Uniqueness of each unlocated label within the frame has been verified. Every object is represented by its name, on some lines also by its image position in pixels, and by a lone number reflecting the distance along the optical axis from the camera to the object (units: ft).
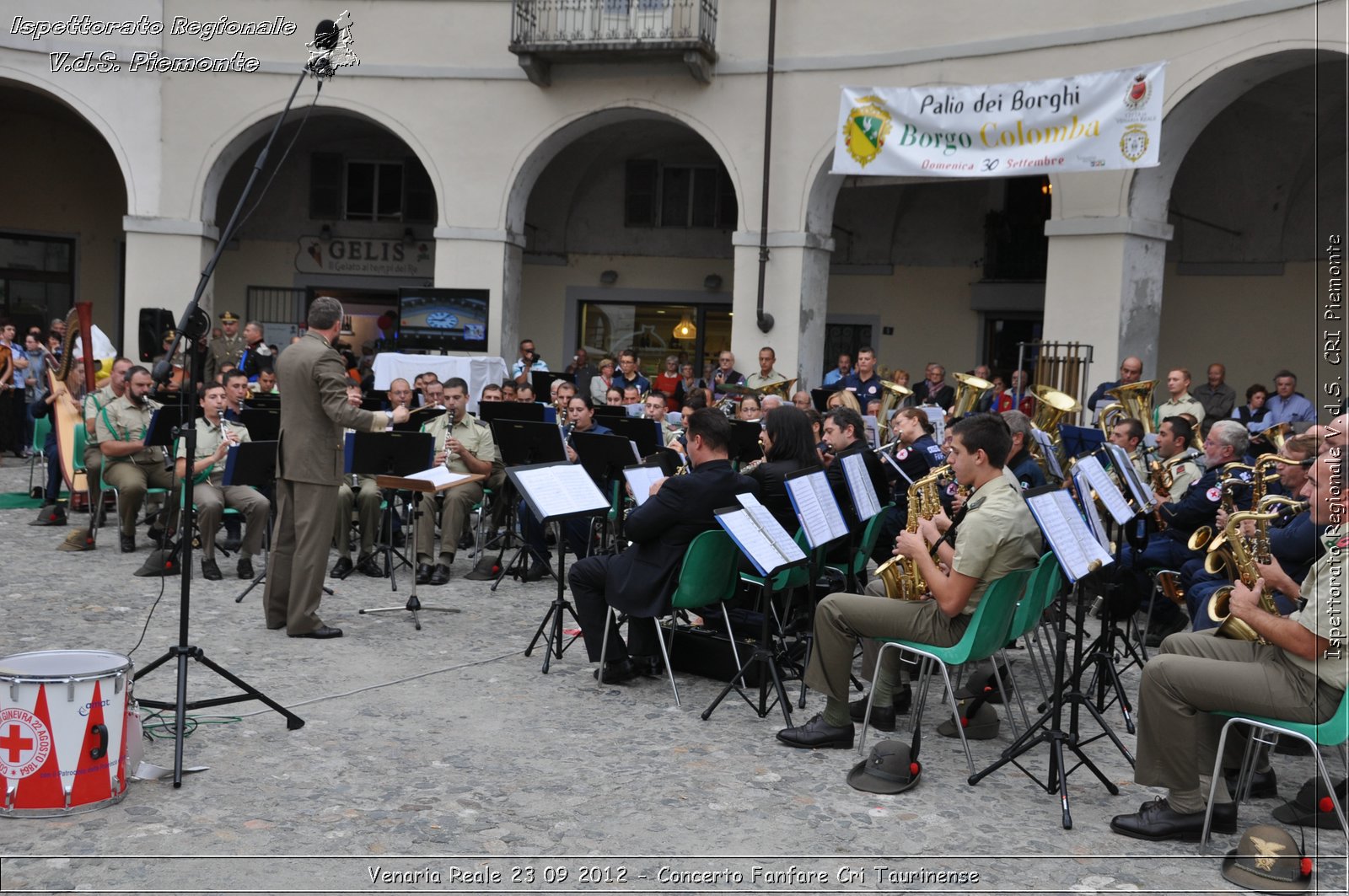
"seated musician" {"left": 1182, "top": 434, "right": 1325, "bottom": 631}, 18.35
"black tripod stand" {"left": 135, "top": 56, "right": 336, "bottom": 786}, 16.12
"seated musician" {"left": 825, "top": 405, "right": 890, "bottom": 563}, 25.39
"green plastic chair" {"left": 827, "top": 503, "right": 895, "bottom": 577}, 24.62
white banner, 41.09
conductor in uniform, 23.29
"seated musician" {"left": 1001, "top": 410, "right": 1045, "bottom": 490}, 25.16
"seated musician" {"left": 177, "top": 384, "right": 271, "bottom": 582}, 30.01
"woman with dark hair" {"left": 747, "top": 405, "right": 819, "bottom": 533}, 23.73
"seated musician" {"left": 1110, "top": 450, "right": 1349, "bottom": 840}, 14.08
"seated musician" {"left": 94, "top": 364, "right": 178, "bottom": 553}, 31.94
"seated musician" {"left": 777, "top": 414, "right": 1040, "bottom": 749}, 16.81
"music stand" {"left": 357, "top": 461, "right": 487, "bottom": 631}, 25.82
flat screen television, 54.29
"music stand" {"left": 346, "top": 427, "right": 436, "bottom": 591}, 27.50
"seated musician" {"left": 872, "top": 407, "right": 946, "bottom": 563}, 26.45
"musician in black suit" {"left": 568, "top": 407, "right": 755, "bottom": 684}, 20.68
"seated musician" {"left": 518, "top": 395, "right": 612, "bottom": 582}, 29.35
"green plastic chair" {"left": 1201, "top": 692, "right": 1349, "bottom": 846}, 14.12
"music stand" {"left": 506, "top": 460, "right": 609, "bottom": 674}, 20.86
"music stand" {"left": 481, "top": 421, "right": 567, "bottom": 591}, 28.96
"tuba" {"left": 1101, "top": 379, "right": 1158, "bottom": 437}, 37.83
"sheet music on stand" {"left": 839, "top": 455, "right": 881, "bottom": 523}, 22.39
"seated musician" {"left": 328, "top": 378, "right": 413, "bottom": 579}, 31.04
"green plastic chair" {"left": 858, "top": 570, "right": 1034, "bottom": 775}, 16.75
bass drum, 13.88
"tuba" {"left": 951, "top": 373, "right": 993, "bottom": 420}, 39.73
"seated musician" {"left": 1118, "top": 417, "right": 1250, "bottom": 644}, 23.53
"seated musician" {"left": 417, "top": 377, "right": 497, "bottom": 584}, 30.63
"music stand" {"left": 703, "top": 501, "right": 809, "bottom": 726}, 18.72
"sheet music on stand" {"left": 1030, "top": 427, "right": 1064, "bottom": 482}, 28.04
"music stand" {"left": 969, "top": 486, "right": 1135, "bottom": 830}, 15.52
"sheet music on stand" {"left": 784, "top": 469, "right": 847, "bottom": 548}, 19.15
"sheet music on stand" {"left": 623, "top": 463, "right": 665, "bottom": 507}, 22.70
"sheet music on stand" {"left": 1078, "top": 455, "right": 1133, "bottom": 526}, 18.51
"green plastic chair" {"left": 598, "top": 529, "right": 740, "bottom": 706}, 20.51
